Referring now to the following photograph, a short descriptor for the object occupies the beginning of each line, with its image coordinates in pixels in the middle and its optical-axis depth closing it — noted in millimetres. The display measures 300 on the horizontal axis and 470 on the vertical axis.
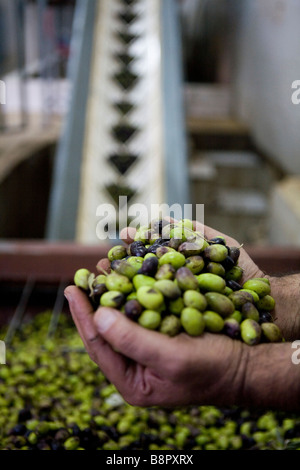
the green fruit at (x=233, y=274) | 671
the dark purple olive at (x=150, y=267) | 619
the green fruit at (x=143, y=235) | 689
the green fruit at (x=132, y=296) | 607
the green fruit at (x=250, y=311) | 620
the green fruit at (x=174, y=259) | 626
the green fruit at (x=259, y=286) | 654
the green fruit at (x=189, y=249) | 654
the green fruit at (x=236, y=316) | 617
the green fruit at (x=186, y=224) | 697
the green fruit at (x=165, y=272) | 611
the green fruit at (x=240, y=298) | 627
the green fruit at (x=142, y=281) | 610
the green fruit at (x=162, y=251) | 641
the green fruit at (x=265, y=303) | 660
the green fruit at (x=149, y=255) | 629
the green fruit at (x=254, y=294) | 640
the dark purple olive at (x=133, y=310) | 584
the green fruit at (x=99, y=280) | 628
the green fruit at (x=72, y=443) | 776
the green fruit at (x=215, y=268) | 640
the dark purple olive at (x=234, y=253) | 671
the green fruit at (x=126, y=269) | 626
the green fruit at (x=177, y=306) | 598
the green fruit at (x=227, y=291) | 637
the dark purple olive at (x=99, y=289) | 614
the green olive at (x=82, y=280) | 626
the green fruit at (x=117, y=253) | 674
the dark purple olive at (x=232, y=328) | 603
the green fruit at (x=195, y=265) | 638
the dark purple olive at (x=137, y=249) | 654
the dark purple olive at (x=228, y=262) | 657
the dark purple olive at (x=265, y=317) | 641
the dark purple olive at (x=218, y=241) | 675
